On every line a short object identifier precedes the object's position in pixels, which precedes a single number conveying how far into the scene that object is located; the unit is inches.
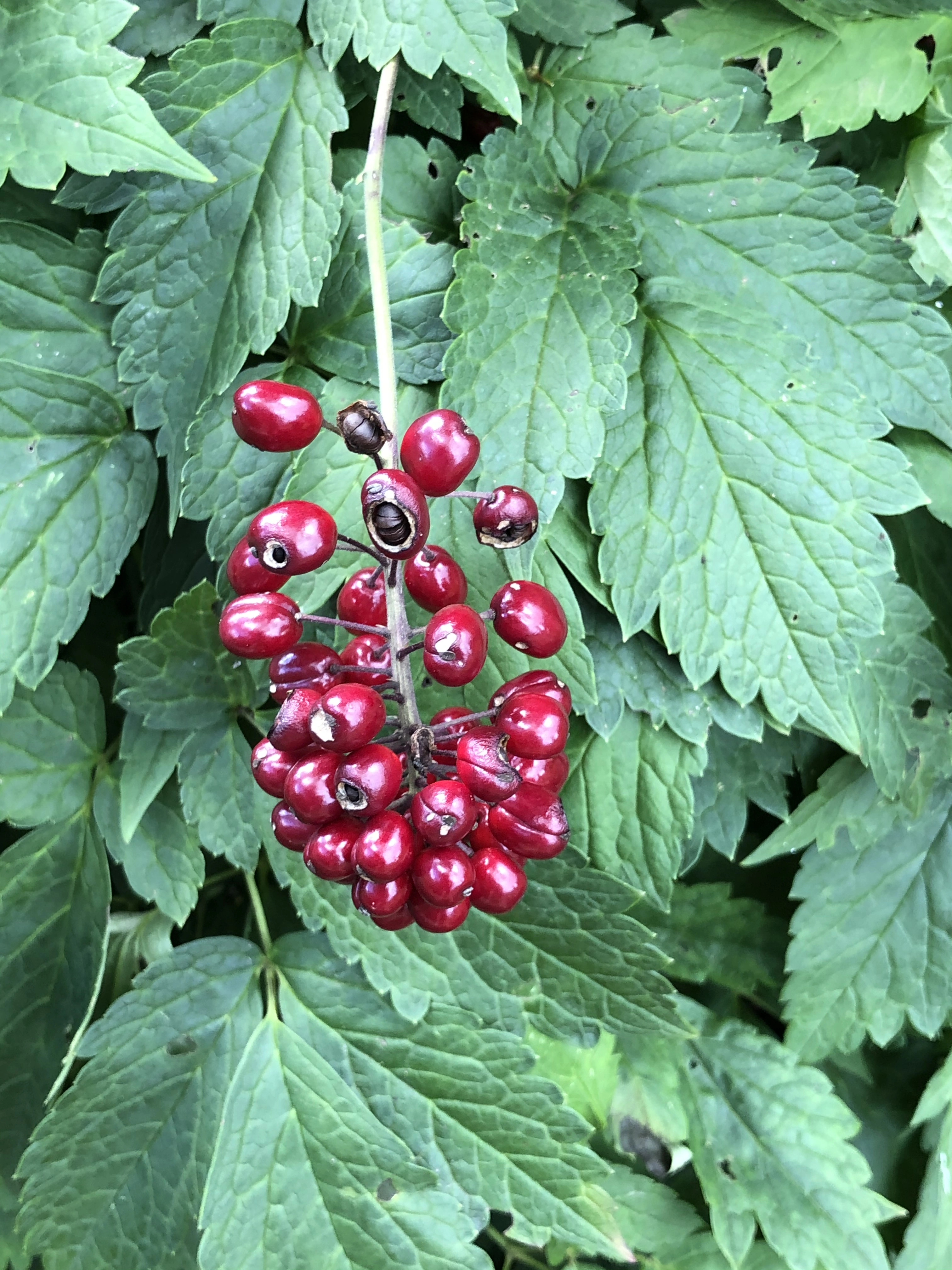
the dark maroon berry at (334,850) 4.4
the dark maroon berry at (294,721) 4.3
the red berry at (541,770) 4.5
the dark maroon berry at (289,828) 4.8
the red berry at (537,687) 4.6
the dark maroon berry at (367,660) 4.5
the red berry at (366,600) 4.9
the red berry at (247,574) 4.8
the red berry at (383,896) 4.4
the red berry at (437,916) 4.6
